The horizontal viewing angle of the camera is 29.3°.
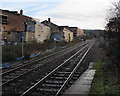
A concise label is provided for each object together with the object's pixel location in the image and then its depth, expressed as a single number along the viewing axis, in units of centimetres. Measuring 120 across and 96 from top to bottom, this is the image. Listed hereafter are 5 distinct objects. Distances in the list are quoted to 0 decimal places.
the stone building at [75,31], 13262
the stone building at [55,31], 6894
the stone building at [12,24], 4629
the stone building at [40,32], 5112
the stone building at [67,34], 8094
